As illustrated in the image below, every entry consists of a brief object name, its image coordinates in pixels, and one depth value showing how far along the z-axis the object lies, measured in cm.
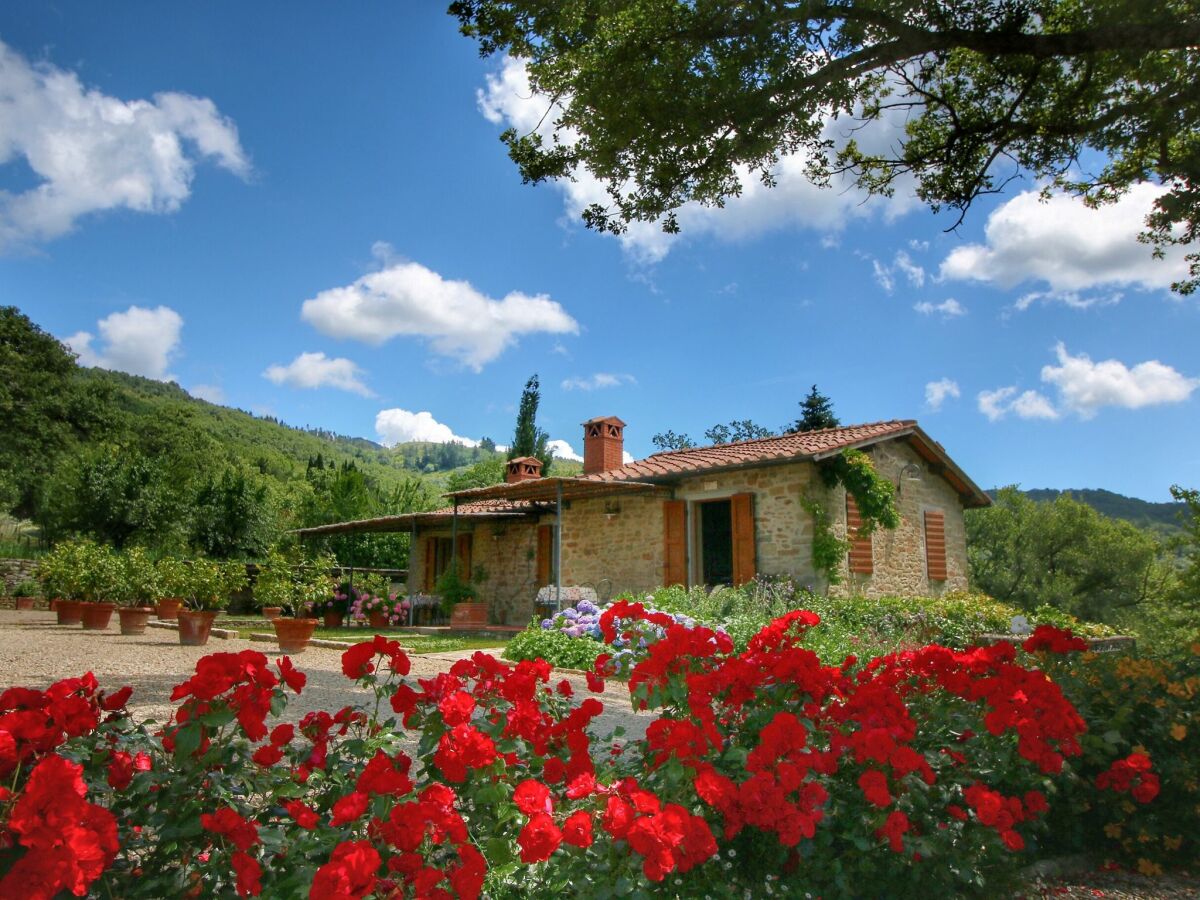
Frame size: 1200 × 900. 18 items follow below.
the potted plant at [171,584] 1134
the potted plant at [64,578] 1188
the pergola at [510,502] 1191
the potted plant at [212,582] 1098
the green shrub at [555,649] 802
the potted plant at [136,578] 1190
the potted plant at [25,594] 1761
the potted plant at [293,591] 923
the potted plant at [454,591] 1594
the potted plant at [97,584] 1162
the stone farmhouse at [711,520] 1155
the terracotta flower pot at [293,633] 915
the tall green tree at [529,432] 2697
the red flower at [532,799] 158
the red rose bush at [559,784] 155
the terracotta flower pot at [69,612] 1221
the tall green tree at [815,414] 2792
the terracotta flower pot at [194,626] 950
